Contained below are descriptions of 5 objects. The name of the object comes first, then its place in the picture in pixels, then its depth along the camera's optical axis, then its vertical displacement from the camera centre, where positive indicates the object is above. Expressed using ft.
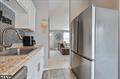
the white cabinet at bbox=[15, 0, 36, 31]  6.30 +1.72
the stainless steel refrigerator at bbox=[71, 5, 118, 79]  4.43 -0.25
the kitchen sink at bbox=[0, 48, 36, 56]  3.48 -0.68
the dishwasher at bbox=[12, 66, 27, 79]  1.61 -0.82
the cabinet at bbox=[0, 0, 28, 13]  4.43 +2.28
